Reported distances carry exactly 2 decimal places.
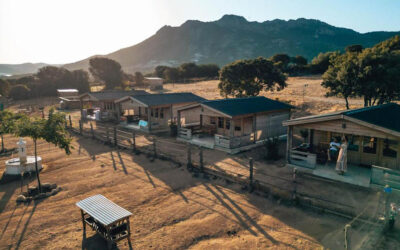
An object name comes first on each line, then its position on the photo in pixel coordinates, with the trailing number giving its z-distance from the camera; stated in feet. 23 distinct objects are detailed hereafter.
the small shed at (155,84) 205.00
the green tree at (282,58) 245.24
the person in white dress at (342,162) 39.63
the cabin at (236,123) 59.36
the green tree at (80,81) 219.00
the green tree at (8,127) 42.01
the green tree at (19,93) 194.43
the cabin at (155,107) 81.41
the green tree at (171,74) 259.19
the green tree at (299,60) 254.33
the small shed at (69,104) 147.02
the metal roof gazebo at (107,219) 24.78
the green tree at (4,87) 201.14
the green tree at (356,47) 208.18
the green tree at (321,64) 209.26
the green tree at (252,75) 115.14
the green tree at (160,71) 307.33
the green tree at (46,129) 37.76
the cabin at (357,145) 37.95
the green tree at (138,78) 246.88
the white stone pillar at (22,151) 46.57
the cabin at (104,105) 99.86
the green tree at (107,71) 233.14
